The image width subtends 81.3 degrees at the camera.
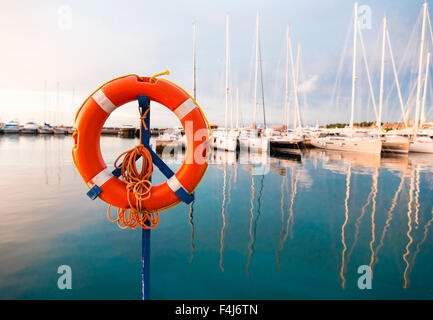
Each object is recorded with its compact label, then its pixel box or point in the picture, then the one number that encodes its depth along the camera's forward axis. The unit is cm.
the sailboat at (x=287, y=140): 1745
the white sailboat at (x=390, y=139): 1859
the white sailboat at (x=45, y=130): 4372
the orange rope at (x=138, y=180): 207
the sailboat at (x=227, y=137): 1662
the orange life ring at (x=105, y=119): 210
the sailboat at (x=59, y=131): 4366
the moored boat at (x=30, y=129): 4344
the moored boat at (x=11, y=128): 4119
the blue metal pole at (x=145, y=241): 212
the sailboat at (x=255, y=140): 1727
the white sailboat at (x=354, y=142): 1727
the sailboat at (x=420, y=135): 1861
